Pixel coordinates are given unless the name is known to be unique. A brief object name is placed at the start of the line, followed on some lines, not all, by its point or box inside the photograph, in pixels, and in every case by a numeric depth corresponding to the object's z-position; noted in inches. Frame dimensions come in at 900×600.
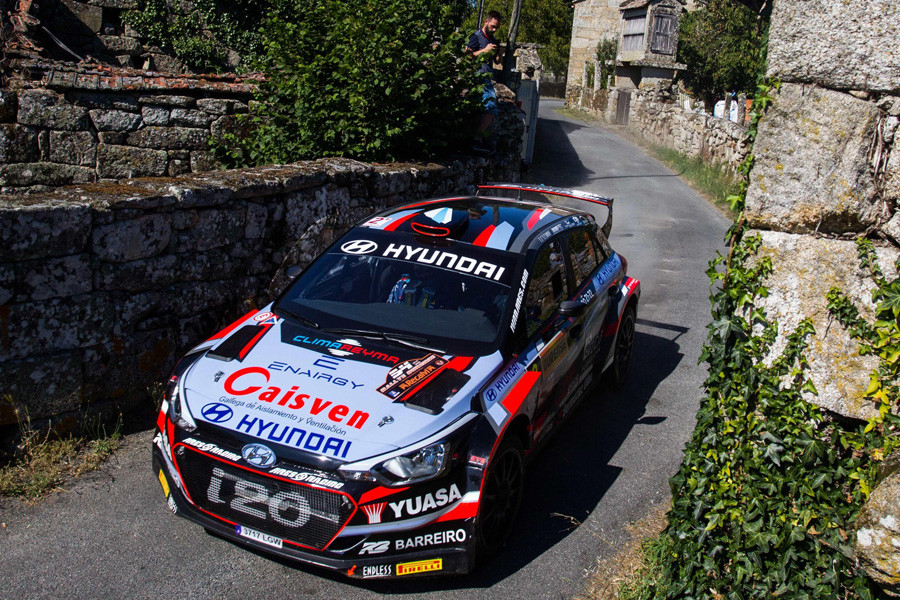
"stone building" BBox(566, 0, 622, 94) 1435.8
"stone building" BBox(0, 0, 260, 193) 327.3
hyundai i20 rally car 145.3
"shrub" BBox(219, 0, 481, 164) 316.5
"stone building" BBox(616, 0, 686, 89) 1053.2
